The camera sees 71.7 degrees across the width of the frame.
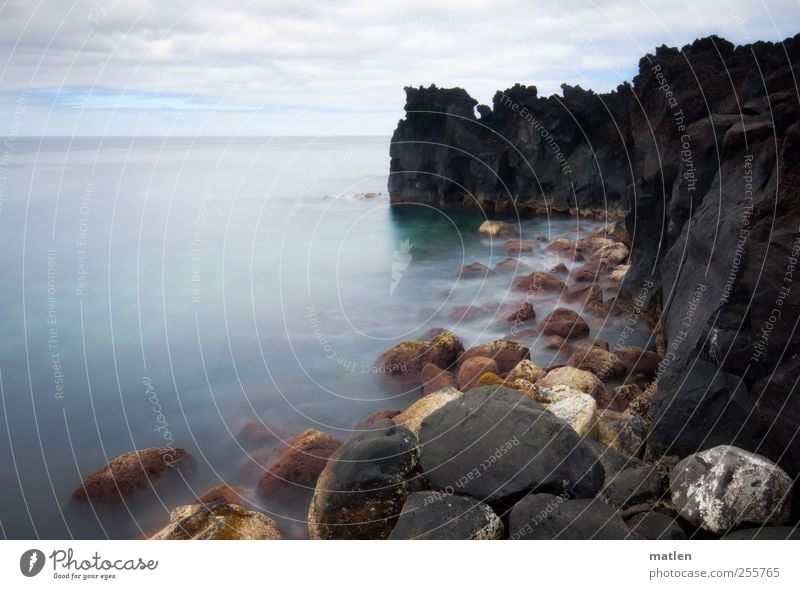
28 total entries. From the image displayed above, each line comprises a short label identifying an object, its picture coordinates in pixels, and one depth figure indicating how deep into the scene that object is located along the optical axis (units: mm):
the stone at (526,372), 8766
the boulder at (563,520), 4574
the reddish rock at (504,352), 9461
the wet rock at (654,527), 4590
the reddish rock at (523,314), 12500
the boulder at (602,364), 9156
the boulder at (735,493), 4488
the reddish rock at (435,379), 9086
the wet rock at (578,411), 6645
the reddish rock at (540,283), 15117
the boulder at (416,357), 9680
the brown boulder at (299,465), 6715
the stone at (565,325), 11281
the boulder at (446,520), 4684
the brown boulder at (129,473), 6199
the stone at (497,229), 24688
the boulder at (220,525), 4938
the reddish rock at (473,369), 8695
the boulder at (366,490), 5105
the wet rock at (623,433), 6305
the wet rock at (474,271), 17031
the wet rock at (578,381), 8094
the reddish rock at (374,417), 8082
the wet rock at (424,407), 7176
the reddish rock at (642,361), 9211
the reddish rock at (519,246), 21156
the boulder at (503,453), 5102
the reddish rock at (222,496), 6398
